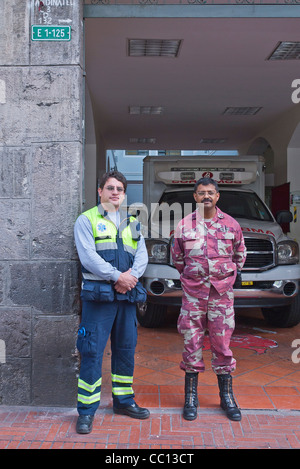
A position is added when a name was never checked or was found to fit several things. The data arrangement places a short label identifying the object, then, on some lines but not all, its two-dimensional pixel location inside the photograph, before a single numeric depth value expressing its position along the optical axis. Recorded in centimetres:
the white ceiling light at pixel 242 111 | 1001
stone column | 364
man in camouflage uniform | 352
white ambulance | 574
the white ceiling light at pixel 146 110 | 983
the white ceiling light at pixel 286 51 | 692
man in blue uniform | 323
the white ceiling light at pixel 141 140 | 1277
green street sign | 364
